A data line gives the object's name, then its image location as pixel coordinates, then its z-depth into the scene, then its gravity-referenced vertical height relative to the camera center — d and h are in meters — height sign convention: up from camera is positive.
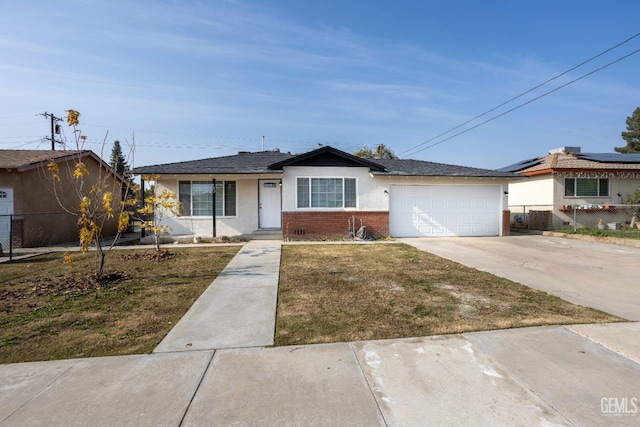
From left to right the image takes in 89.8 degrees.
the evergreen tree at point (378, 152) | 40.72 +7.00
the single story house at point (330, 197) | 13.34 +0.40
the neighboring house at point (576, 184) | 16.41 +1.12
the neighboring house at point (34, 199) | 11.84 +0.33
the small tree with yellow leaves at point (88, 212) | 5.88 -0.09
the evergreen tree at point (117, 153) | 48.44 +8.69
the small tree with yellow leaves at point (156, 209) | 9.79 -0.08
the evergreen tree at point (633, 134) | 41.41 +9.31
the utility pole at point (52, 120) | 27.82 +7.63
